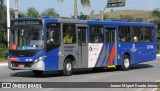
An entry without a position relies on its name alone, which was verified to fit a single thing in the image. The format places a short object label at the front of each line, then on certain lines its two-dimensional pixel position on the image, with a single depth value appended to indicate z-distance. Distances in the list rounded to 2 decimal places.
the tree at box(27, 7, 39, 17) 42.47
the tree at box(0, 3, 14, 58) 34.97
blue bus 19.86
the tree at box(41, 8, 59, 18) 44.18
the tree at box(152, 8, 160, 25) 84.61
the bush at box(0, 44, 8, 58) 34.88
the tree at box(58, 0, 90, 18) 43.44
